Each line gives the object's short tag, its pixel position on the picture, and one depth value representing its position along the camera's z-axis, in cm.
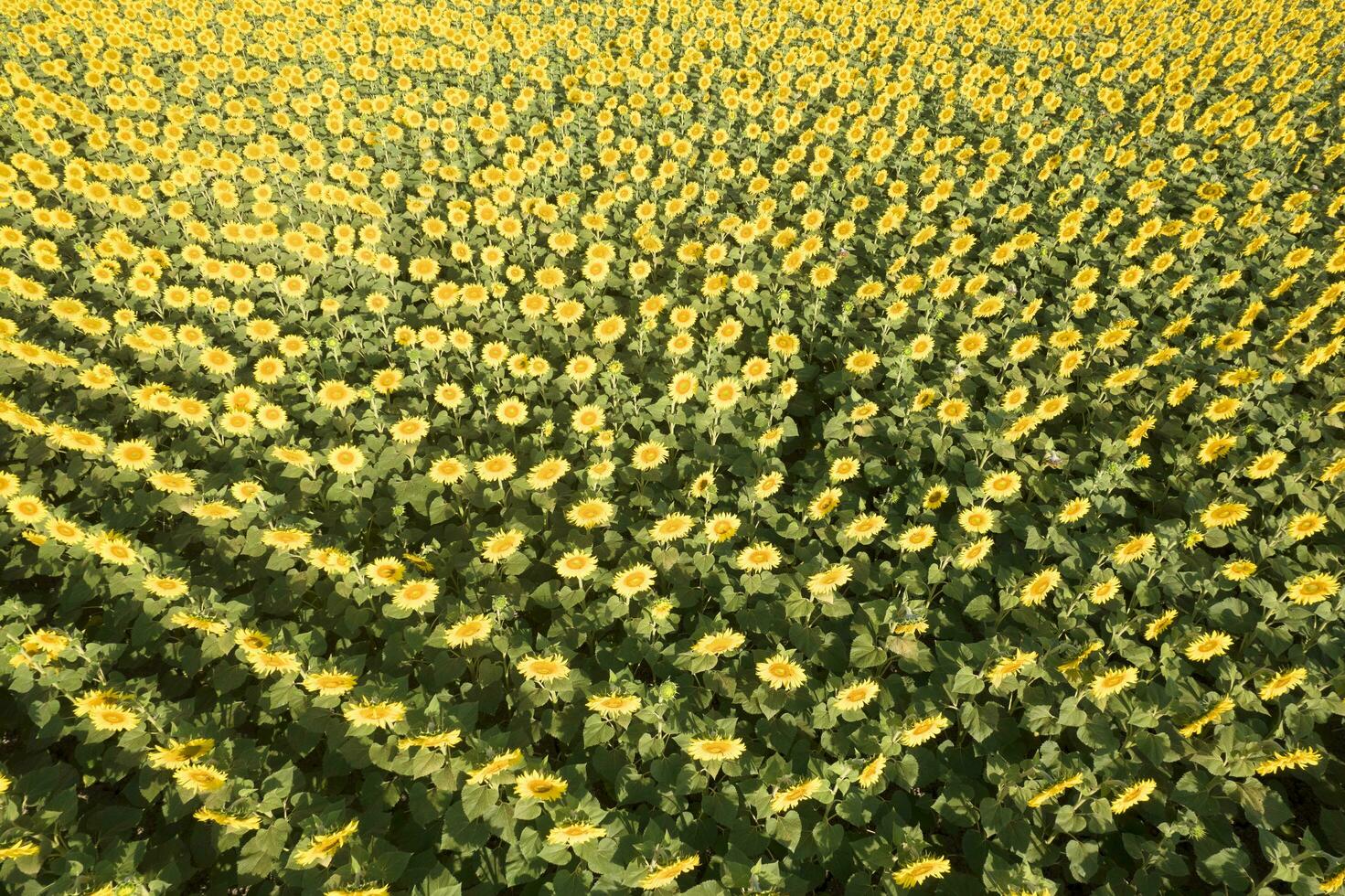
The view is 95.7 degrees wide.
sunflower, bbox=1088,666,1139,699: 449
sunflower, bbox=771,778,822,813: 401
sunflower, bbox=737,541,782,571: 531
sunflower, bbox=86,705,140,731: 418
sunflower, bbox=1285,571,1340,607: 488
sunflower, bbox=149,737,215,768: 395
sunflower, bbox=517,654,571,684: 466
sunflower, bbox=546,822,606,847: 380
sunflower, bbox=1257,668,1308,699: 434
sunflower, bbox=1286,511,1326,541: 532
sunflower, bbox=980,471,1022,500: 587
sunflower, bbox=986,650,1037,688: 446
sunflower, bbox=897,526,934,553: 544
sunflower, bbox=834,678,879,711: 453
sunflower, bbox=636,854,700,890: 364
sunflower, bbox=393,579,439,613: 504
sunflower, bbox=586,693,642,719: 438
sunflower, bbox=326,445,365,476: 596
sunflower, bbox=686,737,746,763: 420
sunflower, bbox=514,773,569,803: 402
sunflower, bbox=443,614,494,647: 477
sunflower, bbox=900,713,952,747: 426
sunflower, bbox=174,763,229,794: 395
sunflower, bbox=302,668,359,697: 441
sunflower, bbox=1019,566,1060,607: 490
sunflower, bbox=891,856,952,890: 377
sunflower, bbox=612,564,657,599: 519
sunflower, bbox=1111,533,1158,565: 508
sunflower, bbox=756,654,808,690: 472
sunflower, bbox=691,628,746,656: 475
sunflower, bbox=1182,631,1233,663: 477
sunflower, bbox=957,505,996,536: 561
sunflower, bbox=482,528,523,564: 529
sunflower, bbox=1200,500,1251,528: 547
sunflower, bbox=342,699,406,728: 412
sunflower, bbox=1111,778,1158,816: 397
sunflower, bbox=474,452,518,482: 594
